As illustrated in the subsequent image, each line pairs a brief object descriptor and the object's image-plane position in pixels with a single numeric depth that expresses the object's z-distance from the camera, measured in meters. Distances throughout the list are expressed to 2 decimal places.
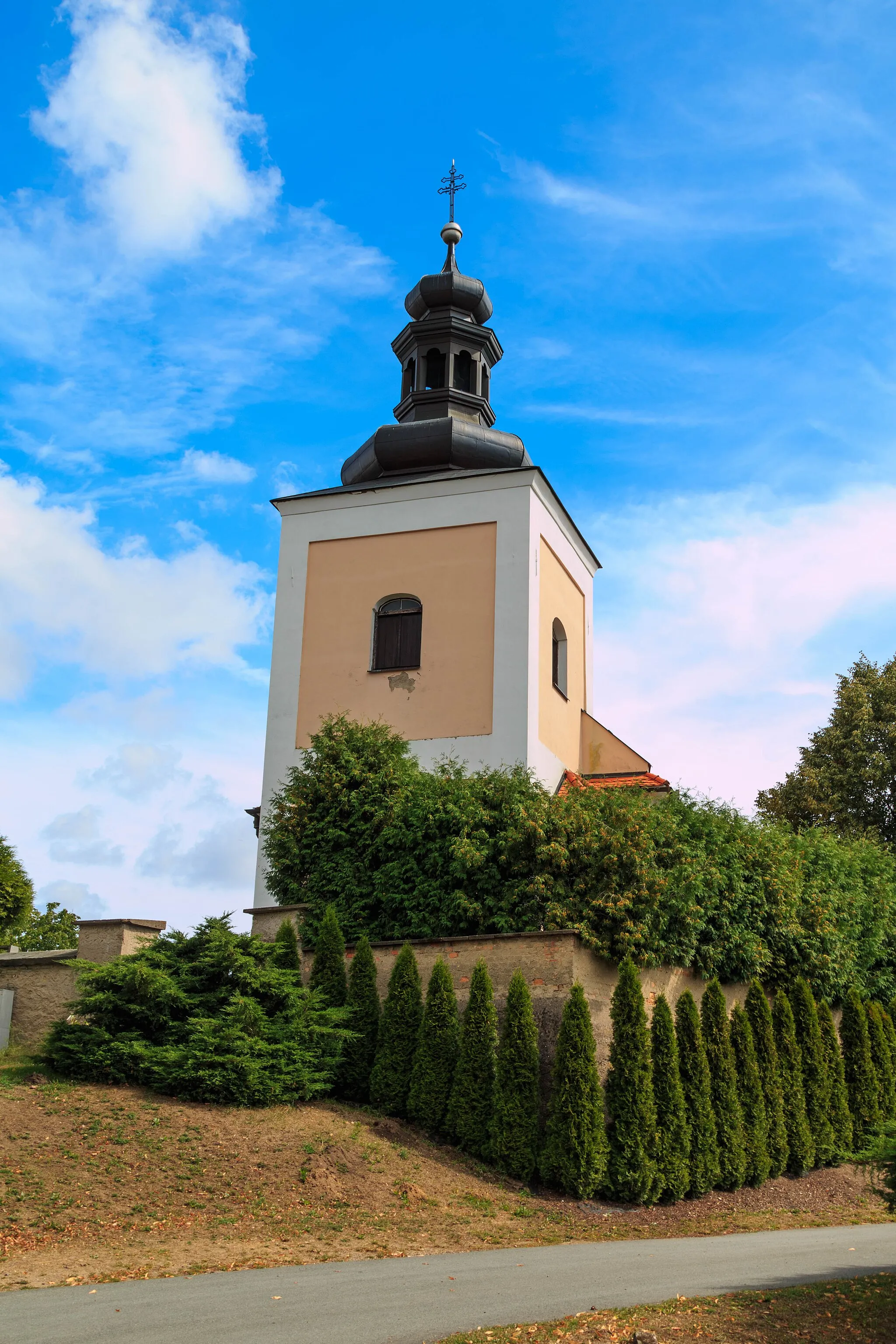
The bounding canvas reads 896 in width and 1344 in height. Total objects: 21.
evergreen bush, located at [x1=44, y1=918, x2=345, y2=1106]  12.40
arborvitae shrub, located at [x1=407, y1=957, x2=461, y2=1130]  13.77
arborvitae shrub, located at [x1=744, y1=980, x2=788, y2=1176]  15.23
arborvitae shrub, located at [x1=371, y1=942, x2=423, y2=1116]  14.10
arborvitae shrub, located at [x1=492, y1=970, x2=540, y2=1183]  13.08
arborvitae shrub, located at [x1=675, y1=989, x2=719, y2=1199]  13.71
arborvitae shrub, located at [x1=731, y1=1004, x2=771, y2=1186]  14.58
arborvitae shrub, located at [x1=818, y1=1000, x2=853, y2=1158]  16.88
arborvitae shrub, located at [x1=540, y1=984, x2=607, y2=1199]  12.80
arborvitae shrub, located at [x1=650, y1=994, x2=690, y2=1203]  13.30
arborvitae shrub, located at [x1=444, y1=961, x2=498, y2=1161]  13.38
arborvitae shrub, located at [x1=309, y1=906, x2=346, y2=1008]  15.11
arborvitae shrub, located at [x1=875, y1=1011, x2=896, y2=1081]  18.94
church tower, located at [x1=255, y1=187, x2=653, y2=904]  21.38
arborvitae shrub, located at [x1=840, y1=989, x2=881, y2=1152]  17.56
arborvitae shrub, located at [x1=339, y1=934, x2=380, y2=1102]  14.43
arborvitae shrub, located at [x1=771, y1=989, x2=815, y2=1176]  15.68
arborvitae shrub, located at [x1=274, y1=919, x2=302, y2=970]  15.48
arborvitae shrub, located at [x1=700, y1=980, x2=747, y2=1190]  14.17
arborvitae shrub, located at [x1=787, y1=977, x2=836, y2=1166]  16.38
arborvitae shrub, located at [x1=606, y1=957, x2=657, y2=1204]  12.99
